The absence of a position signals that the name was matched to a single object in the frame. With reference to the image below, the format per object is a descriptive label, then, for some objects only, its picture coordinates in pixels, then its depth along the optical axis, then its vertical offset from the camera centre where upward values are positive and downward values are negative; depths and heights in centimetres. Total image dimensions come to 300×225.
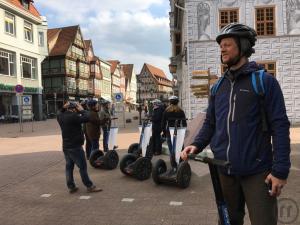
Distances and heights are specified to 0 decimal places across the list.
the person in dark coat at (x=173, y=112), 1065 -31
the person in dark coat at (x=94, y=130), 1117 -76
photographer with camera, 739 -59
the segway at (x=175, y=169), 745 -127
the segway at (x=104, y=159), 986 -138
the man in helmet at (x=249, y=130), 276 -22
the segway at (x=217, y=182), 274 -58
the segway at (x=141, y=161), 837 -126
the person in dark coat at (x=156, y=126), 1275 -81
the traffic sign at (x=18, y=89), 2432 +81
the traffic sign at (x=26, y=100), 2688 +18
